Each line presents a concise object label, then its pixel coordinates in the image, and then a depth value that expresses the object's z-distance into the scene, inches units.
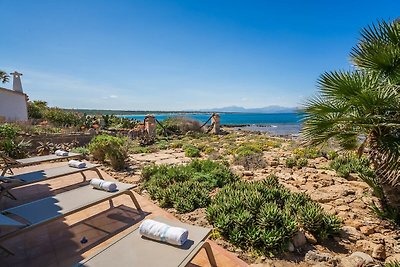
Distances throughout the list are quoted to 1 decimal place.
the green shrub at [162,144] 470.2
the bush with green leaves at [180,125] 707.4
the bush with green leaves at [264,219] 117.2
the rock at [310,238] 127.4
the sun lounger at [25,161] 197.9
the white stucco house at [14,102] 577.0
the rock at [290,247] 117.6
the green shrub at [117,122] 703.7
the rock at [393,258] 114.6
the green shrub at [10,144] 304.3
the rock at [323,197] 186.3
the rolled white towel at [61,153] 249.8
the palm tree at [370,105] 141.3
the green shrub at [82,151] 349.7
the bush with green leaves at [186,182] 168.6
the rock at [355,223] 149.1
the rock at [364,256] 109.0
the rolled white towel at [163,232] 85.7
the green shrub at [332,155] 340.2
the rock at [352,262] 105.3
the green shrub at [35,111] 684.7
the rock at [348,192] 199.3
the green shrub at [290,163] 305.0
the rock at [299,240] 121.6
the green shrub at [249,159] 306.2
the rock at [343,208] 170.4
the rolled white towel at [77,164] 202.4
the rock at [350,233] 135.6
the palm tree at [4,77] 555.6
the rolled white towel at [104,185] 145.7
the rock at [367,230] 142.4
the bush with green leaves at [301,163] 302.4
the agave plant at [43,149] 353.8
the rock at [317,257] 108.9
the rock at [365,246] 124.1
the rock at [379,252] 117.0
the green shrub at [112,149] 281.1
